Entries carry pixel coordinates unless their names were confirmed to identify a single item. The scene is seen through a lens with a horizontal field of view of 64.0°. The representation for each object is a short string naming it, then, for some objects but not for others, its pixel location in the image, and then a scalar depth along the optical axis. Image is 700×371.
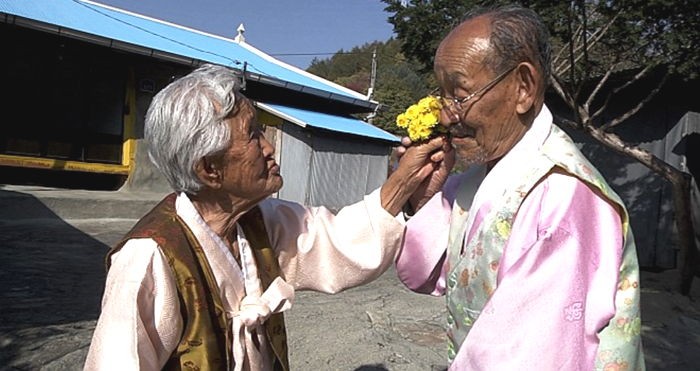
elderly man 1.26
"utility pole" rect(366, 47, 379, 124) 15.93
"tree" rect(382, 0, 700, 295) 5.60
